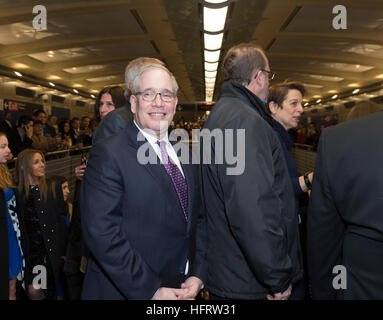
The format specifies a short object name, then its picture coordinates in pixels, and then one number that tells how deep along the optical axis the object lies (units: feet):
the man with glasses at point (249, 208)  5.12
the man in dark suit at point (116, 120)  7.51
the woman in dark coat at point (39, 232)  9.75
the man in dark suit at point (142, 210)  4.85
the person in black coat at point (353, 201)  4.66
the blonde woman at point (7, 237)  8.55
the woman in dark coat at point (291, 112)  7.89
